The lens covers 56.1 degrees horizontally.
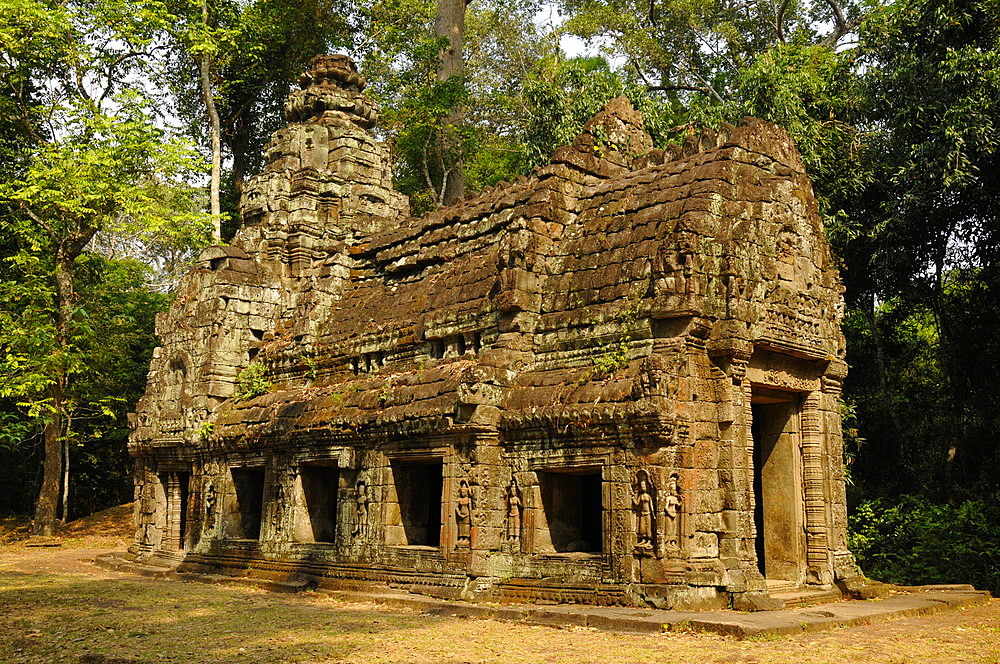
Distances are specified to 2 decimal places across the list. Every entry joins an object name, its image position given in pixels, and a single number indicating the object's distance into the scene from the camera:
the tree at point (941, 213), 17.50
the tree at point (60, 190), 23.30
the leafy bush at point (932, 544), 16.67
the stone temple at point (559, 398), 11.04
